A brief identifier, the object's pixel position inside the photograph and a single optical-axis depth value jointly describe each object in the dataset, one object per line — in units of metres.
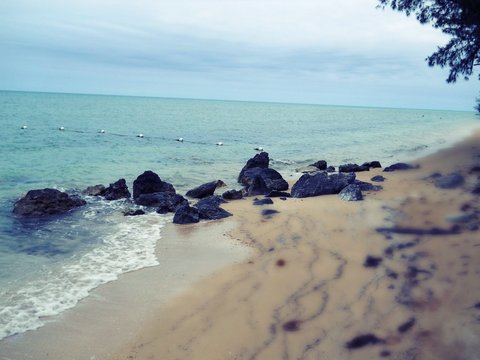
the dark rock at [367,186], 13.91
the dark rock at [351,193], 12.43
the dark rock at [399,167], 19.03
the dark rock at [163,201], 13.23
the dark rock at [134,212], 12.75
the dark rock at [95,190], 15.48
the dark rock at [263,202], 13.15
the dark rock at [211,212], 11.84
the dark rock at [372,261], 7.47
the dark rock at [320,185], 13.74
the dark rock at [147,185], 15.12
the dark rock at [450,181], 12.57
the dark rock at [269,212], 11.79
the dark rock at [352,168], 20.14
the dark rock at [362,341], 5.16
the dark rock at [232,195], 14.52
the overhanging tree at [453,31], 18.91
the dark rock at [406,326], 5.38
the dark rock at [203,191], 15.32
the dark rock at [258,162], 19.62
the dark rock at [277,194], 14.38
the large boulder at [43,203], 12.34
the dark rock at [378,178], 15.88
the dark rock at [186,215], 11.52
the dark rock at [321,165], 22.28
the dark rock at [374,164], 21.67
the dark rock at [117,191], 14.97
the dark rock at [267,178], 15.73
